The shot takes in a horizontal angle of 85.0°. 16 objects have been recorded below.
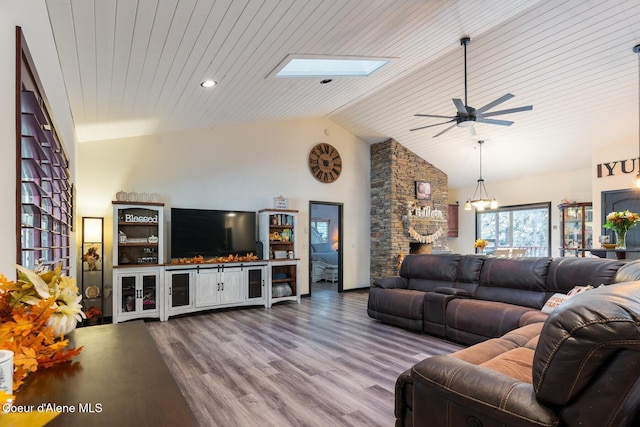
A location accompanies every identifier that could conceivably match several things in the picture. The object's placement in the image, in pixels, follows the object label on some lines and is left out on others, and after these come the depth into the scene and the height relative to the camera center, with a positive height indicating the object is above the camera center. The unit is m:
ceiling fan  4.14 +1.24
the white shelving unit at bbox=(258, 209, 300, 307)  6.41 -0.69
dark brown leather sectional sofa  1.09 -0.66
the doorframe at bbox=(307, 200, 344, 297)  7.73 -0.49
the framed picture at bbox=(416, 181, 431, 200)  8.28 +0.59
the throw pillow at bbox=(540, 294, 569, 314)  3.37 -0.86
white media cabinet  5.05 -0.98
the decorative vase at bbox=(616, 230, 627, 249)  5.16 -0.38
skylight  4.25 +1.95
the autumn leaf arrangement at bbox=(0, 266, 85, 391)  0.90 -0.29
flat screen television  5.66 -0.28
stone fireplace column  7.80 +0.33
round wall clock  7.48 +1.16
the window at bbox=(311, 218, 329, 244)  11.02 -0.47
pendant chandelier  9.18 +0.58
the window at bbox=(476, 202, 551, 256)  8.11 -0.34
